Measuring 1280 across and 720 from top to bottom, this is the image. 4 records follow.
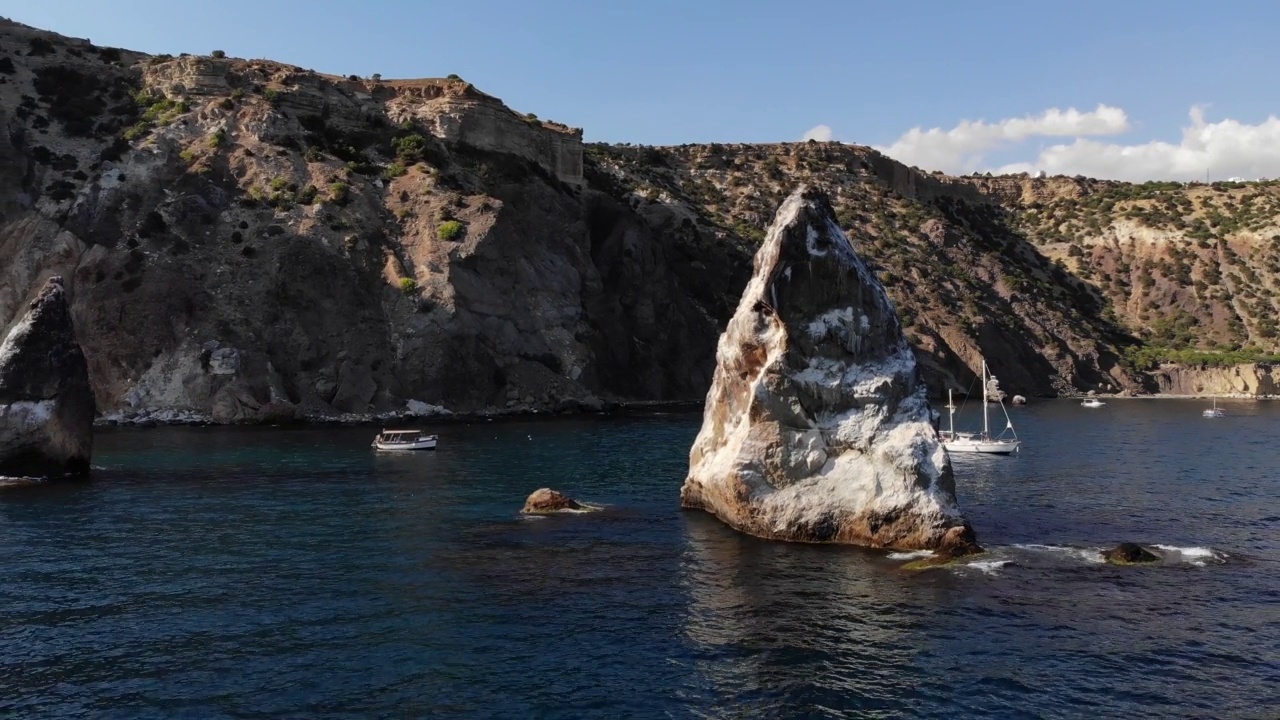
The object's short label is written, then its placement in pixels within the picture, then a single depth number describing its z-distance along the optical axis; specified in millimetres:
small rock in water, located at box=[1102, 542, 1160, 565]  33562
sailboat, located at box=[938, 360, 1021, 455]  71562
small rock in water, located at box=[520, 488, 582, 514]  43281
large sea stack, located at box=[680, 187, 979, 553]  35312
